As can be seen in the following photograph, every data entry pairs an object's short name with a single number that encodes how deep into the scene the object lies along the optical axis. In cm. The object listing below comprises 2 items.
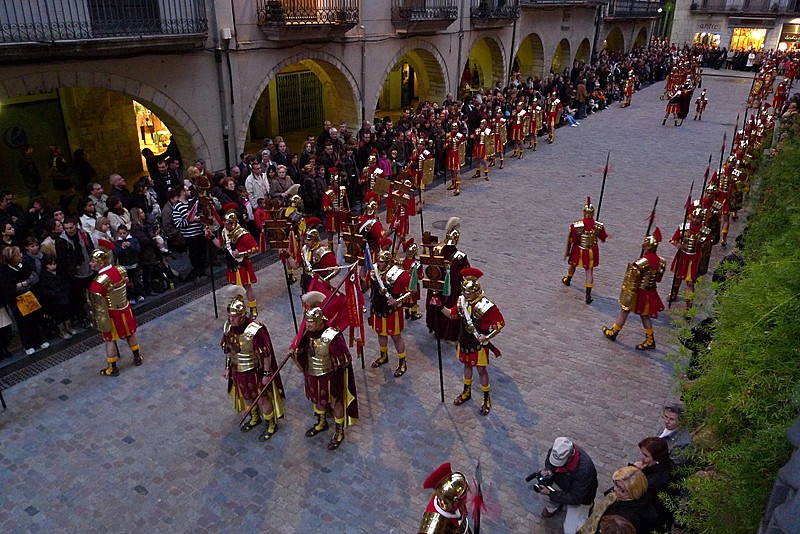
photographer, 524
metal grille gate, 2205
